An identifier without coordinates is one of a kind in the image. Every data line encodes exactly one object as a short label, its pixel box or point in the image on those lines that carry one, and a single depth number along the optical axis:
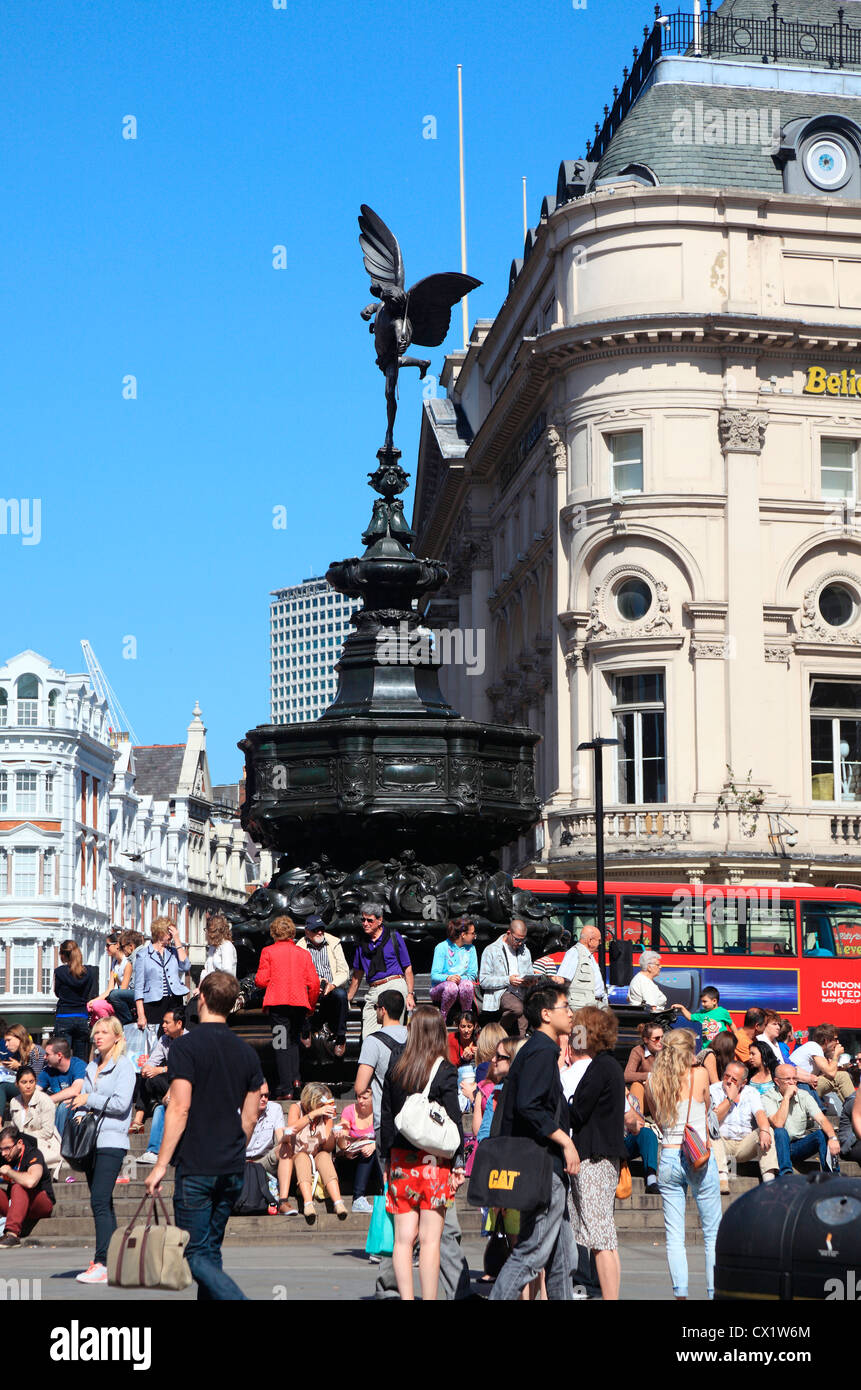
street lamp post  36.00
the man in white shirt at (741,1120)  17.67
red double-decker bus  34.22
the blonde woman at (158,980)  19.00
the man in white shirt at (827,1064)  20.80
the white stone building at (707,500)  48.12
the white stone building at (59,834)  82.50
